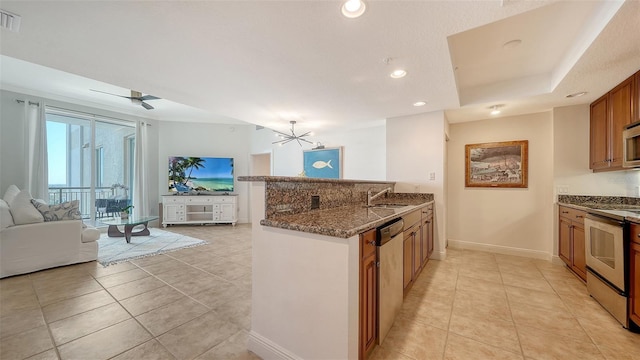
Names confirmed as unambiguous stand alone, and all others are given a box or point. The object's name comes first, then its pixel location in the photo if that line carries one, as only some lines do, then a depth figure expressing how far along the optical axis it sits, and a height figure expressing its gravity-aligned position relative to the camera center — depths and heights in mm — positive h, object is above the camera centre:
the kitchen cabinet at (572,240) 2621 -755
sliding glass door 4797 +430
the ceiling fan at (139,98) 4098 +1499
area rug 3564 -1177
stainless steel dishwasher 1553 -691
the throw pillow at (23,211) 2982 -404
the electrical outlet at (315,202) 2032 -193
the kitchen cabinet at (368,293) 1355 -700
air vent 1673 +1209
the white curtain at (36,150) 4230 +565
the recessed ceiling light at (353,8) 1477 +1137
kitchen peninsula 1266 -572
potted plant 4909 -734
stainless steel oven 1887 -763
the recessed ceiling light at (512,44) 2260 +1368
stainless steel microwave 2244 +349
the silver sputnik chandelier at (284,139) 5834 +1123
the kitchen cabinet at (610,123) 2387 +663
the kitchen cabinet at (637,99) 2227 +786
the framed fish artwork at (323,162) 5688 +458
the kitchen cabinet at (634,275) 1748 -736
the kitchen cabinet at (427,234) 2879 -716
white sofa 2808 -840
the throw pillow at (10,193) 3533 -197
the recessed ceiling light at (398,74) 2385 +1129
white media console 6000 -781
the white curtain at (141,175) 5738 +139
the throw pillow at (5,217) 2771 -453
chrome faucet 2732 -203
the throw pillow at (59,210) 3195 -425
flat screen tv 6258 +176
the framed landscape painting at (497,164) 3711 +264
